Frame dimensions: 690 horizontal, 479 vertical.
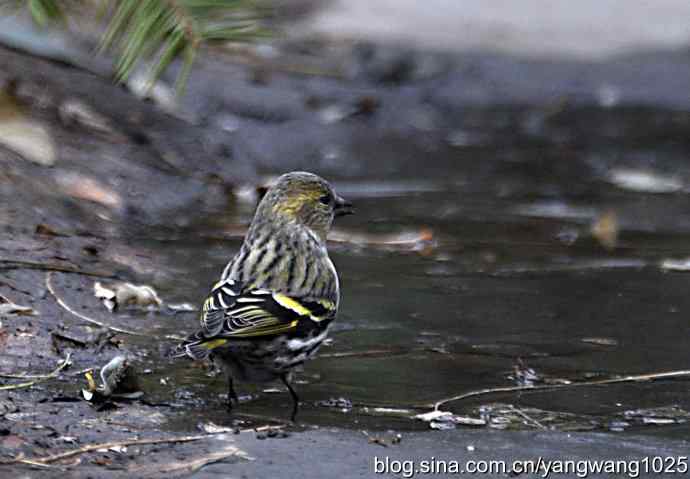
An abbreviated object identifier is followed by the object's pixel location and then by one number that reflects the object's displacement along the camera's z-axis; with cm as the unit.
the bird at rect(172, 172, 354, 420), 1077
